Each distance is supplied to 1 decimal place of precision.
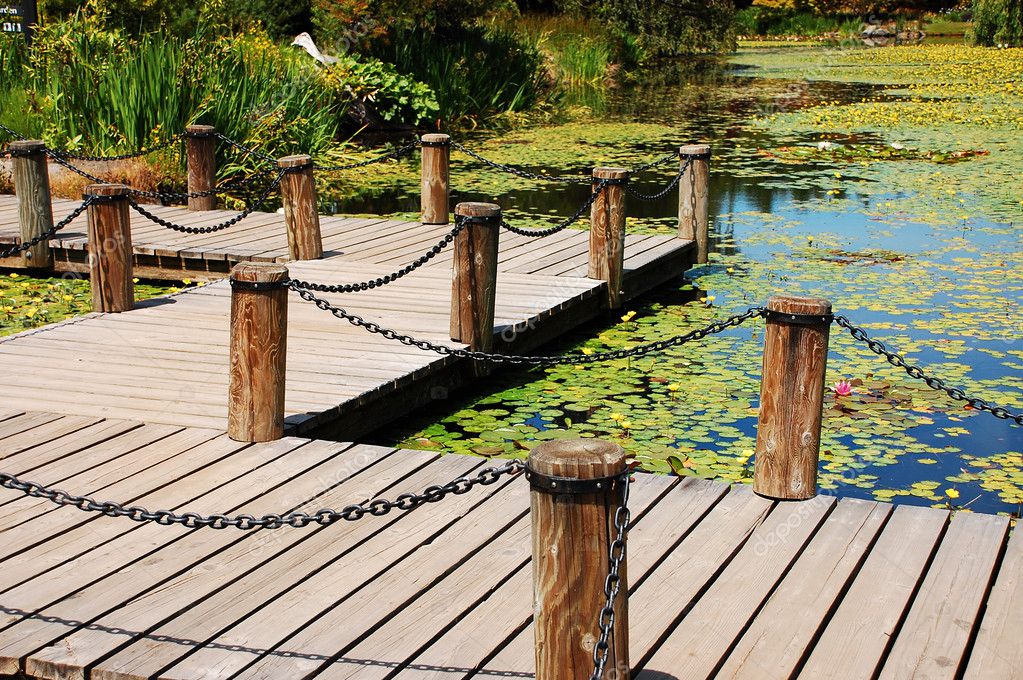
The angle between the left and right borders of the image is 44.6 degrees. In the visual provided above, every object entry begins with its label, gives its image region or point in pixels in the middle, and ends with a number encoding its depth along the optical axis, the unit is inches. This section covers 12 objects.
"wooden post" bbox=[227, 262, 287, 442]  188.7
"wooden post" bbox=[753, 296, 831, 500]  166.1
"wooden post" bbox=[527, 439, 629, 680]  102.7
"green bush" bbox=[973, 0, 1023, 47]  1542.8
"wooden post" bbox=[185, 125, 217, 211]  389.1
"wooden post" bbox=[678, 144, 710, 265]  361.4
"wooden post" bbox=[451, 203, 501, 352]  240.5
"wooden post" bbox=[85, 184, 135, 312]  273.4
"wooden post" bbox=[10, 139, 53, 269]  336.5
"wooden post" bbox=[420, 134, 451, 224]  379.6
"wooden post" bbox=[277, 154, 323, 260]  328.2
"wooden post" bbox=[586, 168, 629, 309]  302.5
